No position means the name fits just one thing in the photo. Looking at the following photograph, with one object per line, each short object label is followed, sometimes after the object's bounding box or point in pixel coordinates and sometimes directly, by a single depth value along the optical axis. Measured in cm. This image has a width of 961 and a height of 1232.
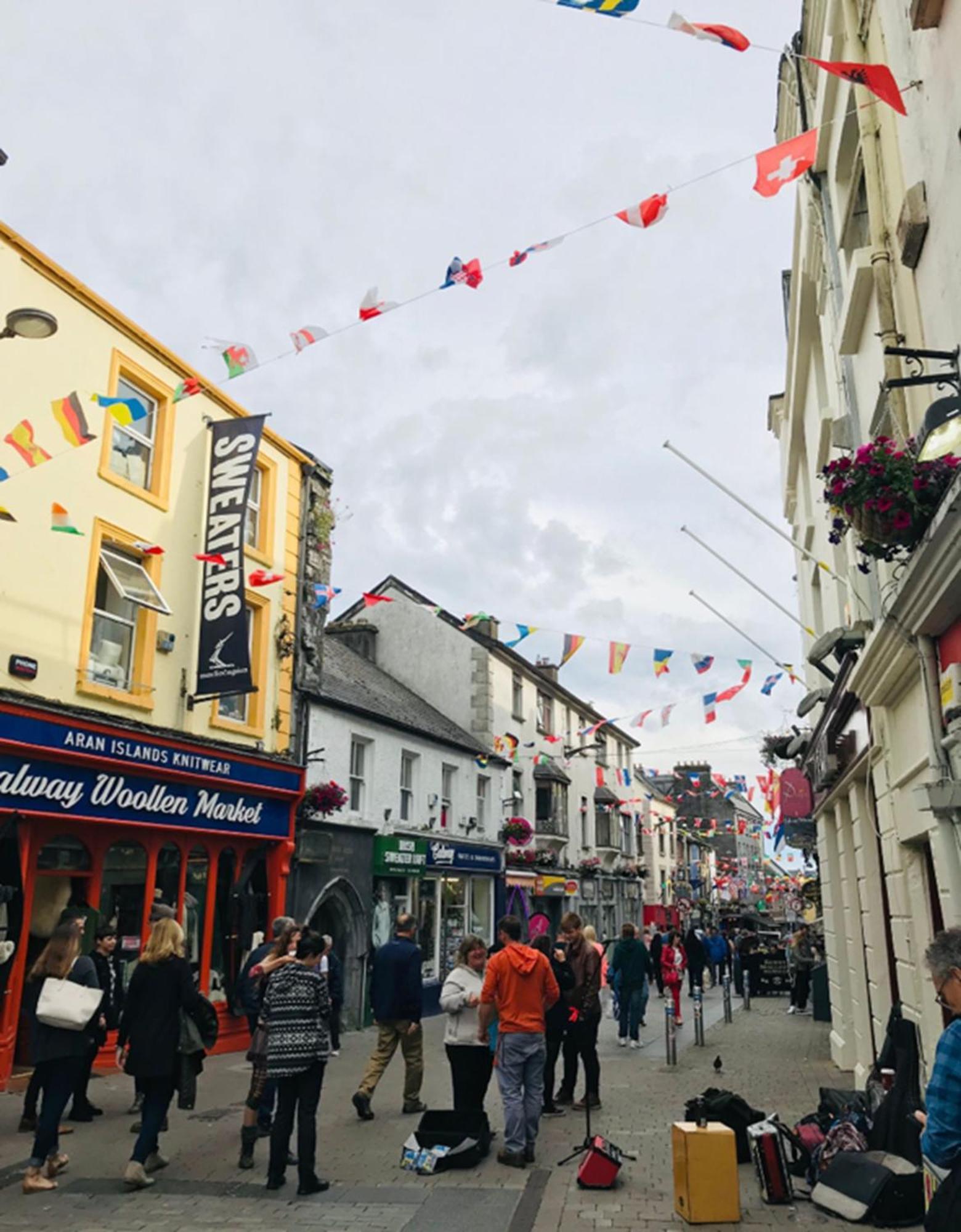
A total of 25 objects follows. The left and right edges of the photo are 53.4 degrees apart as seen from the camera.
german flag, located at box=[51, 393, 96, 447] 1051
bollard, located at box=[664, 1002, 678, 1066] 1230
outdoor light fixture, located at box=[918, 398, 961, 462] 491
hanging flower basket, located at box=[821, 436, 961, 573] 530
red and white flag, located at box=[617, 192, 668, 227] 711
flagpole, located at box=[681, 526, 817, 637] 1289
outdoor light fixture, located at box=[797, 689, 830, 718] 1280
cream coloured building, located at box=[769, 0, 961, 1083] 588
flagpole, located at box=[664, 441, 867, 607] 1047
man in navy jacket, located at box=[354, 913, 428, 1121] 918
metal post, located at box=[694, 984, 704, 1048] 1423
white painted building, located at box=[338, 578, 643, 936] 2805
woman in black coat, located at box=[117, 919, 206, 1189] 670
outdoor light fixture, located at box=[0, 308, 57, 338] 798
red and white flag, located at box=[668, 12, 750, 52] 563
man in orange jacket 743
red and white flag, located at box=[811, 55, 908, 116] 539
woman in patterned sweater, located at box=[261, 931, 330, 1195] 656
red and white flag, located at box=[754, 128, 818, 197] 619
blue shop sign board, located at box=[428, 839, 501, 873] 2127
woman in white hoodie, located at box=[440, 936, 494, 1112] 798
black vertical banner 1362
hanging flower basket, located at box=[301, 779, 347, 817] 1616
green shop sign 1886
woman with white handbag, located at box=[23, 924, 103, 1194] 661
